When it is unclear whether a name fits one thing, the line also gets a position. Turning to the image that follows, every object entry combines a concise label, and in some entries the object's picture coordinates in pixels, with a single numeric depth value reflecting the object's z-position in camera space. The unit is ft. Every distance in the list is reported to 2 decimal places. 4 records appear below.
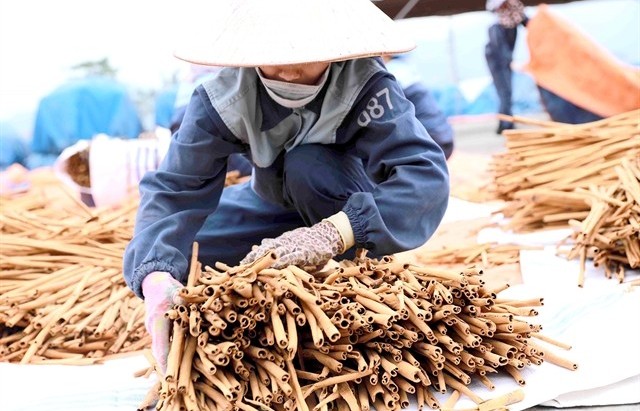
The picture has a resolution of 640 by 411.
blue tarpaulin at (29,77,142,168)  19.48
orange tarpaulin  15.58
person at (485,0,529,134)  19.30
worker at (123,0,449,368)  6.43
